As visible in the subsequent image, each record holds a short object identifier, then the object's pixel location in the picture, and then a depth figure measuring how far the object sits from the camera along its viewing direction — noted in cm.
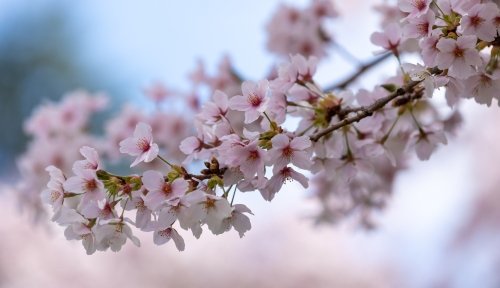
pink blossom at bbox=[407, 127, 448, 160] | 170
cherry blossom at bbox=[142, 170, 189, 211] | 155
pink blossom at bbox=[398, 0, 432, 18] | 157
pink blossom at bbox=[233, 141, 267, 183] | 155
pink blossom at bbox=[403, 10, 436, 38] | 157
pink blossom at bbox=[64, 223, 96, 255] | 158
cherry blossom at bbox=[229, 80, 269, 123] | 160
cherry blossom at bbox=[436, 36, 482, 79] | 155
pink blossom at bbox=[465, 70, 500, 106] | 160
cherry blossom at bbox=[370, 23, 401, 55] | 168
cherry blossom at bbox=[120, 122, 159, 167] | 159
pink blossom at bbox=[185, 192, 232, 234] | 155
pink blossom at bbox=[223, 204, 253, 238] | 157
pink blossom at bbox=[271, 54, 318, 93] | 164
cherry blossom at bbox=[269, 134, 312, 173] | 156
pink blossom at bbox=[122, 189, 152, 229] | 156
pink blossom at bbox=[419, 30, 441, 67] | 157
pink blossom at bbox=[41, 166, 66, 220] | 158
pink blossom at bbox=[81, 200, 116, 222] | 157
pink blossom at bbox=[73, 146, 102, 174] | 158
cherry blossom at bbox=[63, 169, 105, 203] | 157
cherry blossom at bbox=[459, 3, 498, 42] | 155
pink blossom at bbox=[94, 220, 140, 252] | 157
